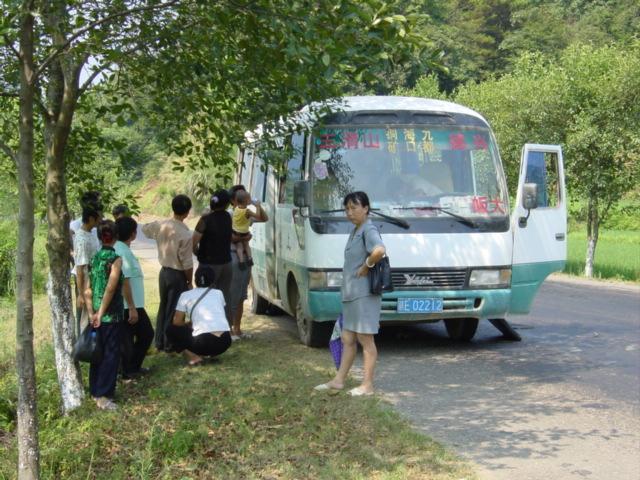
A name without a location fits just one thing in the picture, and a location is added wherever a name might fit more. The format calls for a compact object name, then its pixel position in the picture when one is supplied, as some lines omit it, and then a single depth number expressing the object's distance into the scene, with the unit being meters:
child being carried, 10.57
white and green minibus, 9.32
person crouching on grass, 8.60
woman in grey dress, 7.39
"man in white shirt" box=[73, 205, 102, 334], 8.03
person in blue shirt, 7.89
